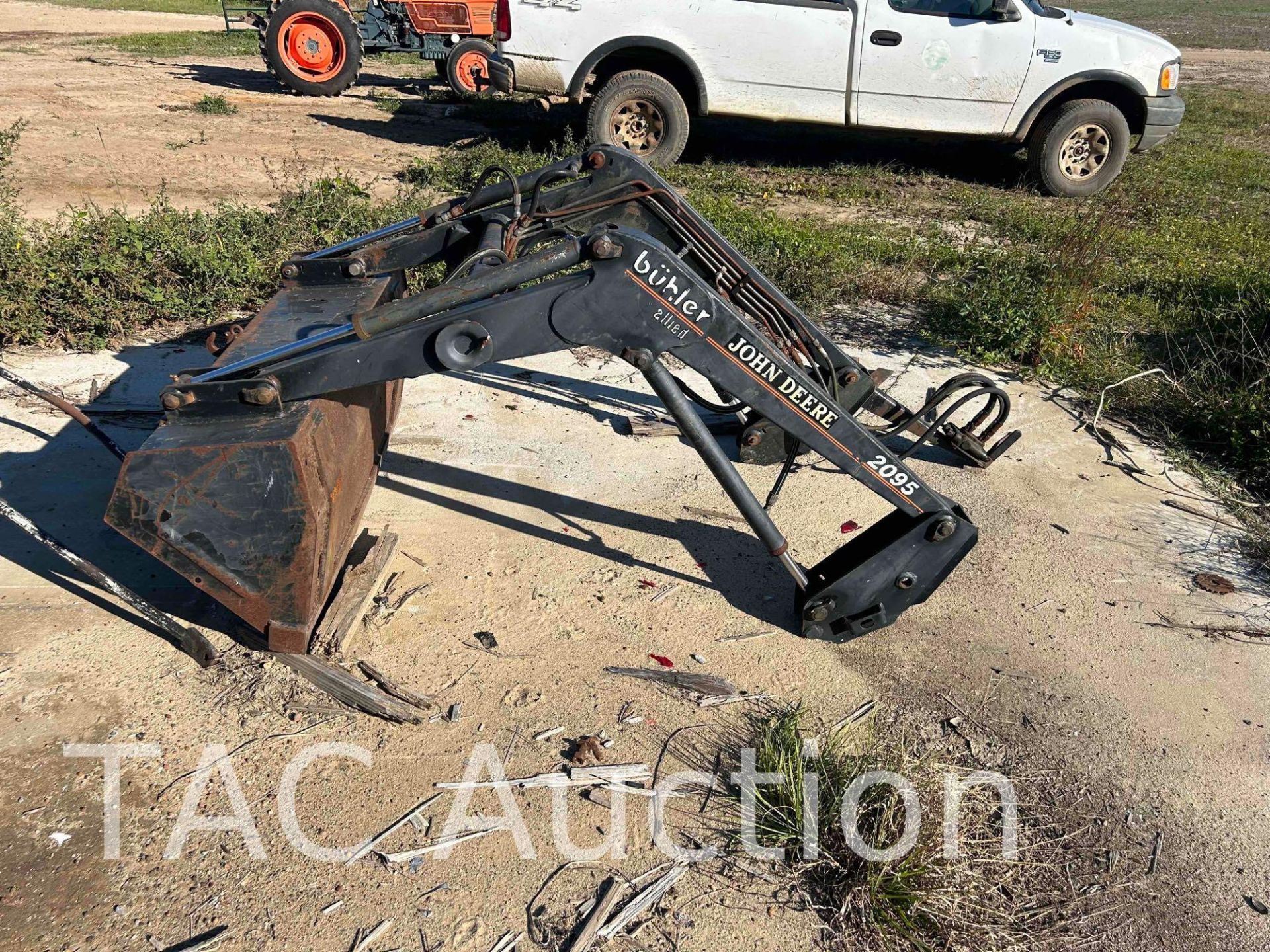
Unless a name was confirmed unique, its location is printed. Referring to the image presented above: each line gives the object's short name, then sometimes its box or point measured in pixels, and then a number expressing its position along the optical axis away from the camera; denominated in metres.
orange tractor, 13.86
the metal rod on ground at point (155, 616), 3.25
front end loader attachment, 2.90
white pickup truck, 9.33
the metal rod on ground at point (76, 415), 3.65
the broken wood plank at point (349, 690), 3.27
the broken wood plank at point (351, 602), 3.57
